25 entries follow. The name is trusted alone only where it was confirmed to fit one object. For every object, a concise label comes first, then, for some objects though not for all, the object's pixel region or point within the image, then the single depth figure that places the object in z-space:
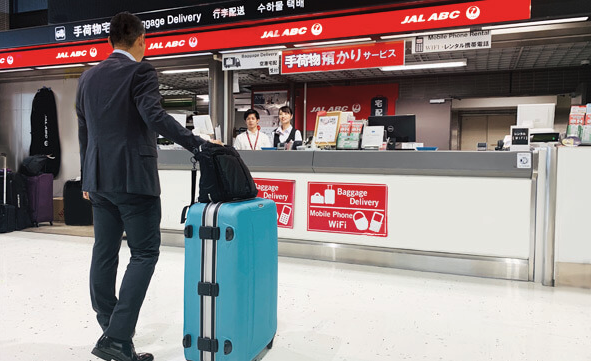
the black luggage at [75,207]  6.21
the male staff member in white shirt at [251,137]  5.47
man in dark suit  1.76
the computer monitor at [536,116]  4.03
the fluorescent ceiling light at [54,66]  6.32
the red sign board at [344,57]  4.87
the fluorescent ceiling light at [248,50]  5.25
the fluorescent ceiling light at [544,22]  4.13
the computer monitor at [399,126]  4.46
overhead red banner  4.14
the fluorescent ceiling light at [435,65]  7.87
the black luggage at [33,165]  5.98
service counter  3.29
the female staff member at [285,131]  5.36
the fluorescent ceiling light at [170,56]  5.75
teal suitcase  1.69
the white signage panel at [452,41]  4.44
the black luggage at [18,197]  5.59
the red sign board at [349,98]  9.52
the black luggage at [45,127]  7.05
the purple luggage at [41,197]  5.93
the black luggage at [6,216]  5.36
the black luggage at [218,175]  1.76
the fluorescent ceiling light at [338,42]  4.88
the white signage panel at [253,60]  5.38
